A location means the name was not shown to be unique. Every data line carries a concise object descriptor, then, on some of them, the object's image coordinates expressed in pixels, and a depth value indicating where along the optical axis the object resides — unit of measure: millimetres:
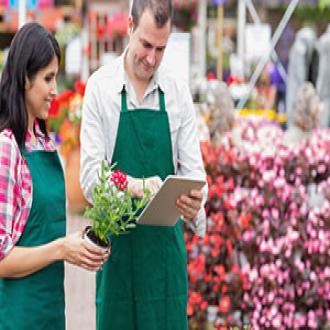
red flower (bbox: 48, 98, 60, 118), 12773
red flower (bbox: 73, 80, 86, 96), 11831
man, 4225
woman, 3466
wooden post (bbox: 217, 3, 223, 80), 21305
